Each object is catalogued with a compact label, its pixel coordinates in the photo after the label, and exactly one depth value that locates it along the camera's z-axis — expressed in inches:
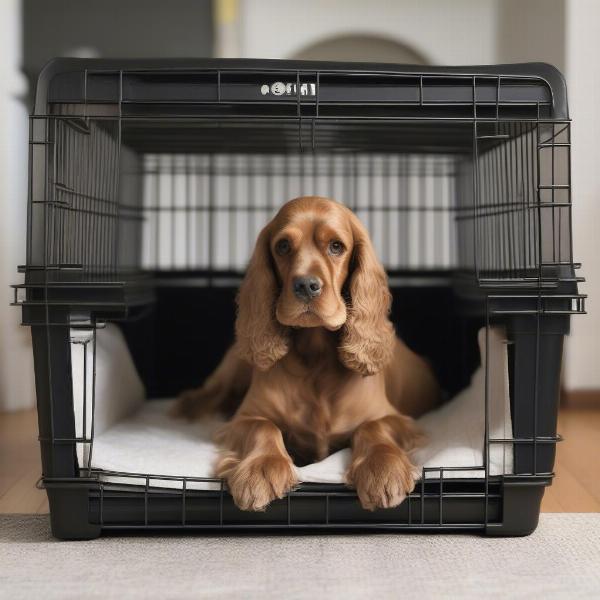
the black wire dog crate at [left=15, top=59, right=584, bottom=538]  54.3
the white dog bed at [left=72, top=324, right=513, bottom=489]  55.6
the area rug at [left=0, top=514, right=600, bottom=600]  46.2
